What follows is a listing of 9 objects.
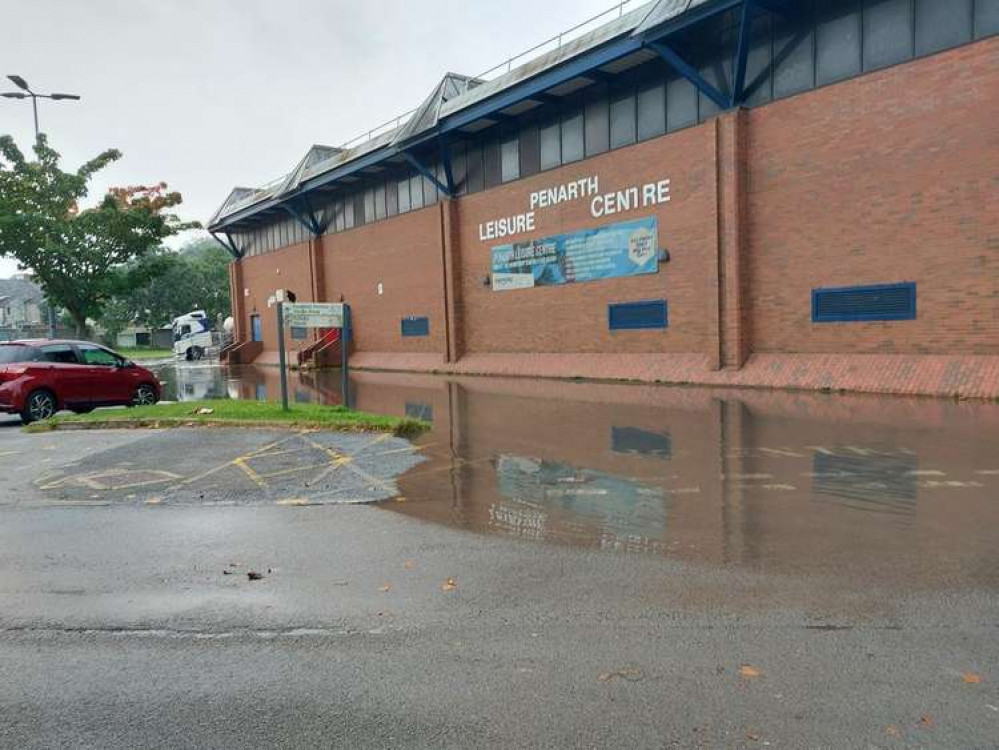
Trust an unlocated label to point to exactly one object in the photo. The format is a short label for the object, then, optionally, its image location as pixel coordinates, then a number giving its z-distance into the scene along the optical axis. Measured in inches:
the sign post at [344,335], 594.4
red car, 556.4
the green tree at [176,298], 2893.7
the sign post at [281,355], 525.3
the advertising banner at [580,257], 805.9
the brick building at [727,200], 564.1
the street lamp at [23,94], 888.8
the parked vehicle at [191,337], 2075.5
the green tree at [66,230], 1039.6
